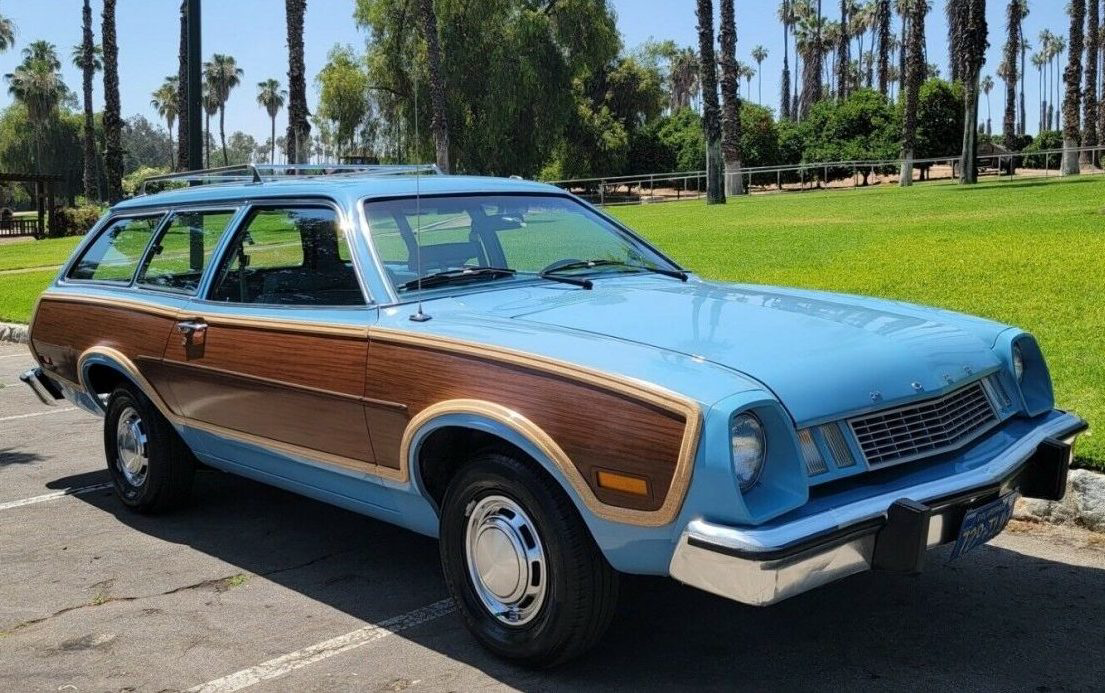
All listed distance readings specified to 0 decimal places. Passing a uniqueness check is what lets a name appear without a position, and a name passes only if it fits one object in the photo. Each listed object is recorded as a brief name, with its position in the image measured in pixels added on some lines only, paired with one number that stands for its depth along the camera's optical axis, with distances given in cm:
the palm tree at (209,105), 9781
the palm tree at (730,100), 3170
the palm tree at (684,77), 11556
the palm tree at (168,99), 10288
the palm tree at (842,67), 7657
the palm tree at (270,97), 10694
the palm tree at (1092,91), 4541
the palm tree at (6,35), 6550
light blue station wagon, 309
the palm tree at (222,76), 9625
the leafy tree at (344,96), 3897
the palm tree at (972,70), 2983
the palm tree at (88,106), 4706
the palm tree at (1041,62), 13900
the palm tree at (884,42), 5257
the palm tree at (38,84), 7538
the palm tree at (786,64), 9481
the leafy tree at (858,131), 4694
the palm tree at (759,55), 13938
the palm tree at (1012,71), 5969
